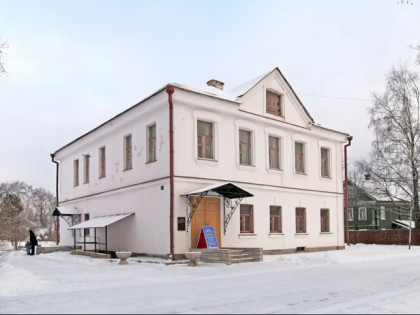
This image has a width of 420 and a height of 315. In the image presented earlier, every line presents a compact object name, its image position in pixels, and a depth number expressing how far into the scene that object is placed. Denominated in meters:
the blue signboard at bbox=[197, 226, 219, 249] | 17.94
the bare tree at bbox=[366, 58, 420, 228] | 31.91
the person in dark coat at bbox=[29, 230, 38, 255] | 23.34
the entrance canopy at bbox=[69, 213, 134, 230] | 19.92
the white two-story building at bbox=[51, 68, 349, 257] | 18.41
